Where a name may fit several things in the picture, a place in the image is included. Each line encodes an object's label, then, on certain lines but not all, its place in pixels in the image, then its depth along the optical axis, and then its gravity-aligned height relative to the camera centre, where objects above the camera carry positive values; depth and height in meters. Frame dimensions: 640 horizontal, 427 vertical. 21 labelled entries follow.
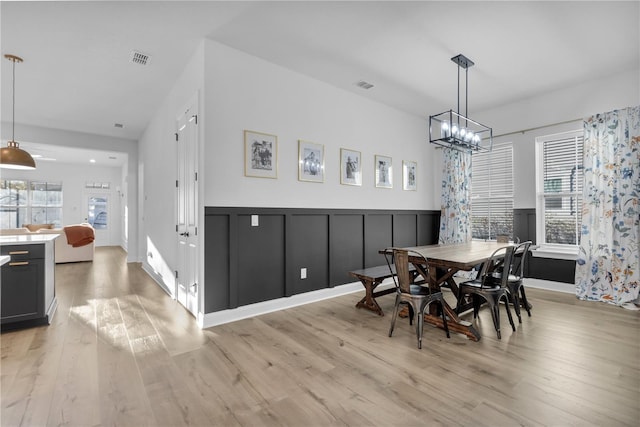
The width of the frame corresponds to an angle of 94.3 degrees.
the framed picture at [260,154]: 3.41 +0.68
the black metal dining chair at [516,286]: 3.14 -0.79
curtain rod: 4.34 +1.32
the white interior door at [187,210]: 3.32 +0.03
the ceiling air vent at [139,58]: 3.38 +1.81
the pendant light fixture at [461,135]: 3.32 +0.92
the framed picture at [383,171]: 4.88 +0.69
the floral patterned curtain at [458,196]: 5.32 +0.30
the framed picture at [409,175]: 5.34 +0.68
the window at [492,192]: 5.00 +0.35
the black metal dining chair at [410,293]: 2.68 -0.76
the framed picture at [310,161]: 3.88 +0.69
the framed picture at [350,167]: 4.38 +0.68
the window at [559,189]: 4.39 +0.36
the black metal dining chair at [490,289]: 2.80 -0.75
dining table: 2.74 -0.56
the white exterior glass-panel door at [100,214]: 10.38 -0.06
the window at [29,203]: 8.94 +0.31
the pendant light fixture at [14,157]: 3.53 +0.68
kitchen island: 2.83 -0.69
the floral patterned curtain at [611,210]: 3.73 +0.03
